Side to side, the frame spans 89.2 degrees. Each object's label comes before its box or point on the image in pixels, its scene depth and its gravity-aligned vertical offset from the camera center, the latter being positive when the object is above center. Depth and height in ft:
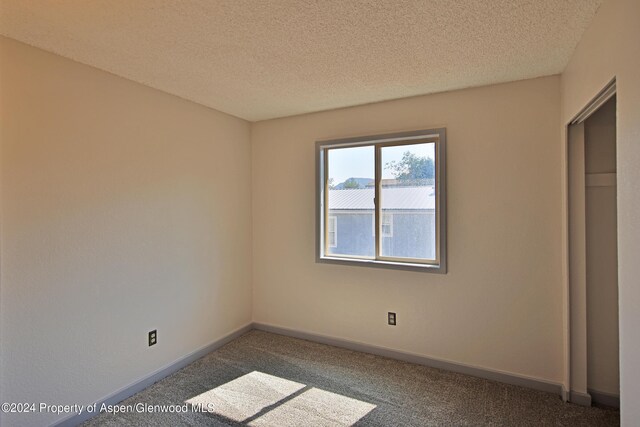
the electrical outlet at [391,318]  10.00 -3.25
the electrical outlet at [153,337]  8.66 -3.30
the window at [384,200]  9.61 +0.43
